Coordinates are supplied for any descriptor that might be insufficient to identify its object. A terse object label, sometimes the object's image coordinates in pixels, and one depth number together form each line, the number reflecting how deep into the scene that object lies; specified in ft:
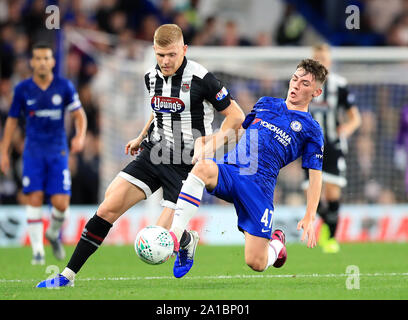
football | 39.99
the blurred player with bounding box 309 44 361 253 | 72.18
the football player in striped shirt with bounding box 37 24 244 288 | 44.11
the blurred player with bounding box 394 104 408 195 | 91.81
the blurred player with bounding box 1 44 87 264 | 64.03
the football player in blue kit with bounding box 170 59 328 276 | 44.24
